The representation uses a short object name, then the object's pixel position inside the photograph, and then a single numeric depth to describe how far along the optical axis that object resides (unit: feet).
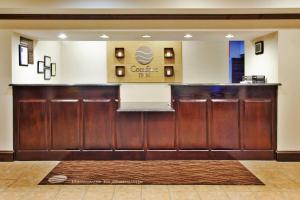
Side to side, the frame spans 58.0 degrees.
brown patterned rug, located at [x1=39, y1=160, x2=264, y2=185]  11.16
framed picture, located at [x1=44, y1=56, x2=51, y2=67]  18.55
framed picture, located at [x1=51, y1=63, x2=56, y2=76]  20.03
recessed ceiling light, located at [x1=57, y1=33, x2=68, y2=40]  14.89
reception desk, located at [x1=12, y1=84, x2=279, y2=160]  13.92
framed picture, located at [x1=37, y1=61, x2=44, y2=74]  17.31
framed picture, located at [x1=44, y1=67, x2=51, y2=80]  18.49
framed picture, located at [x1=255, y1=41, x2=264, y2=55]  15.93
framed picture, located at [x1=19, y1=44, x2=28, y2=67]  14.51
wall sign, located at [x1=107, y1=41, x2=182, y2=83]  21.92
